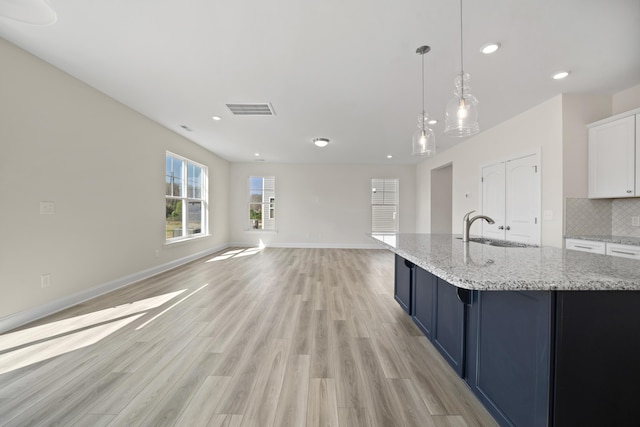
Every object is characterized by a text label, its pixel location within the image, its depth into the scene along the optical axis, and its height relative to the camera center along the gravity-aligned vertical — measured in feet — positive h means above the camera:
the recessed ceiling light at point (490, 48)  7.47 +5.07
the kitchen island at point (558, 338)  3.43 -1.81
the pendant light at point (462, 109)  6.57 +2.82
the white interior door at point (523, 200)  11.87 +0.73
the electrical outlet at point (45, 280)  8.82 -2.49
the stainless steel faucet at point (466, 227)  7.65 -0.41
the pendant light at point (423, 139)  8.96 +2.71
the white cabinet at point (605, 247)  8.39 -1.21
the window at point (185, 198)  16.78 +1.01
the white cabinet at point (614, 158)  9.24 +2.22
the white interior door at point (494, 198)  13.99 +0.92
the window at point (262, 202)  26.48 +1.09
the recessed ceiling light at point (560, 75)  8.97 +5.10
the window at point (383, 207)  26.50 +0.66
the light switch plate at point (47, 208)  8.86 +0.10
